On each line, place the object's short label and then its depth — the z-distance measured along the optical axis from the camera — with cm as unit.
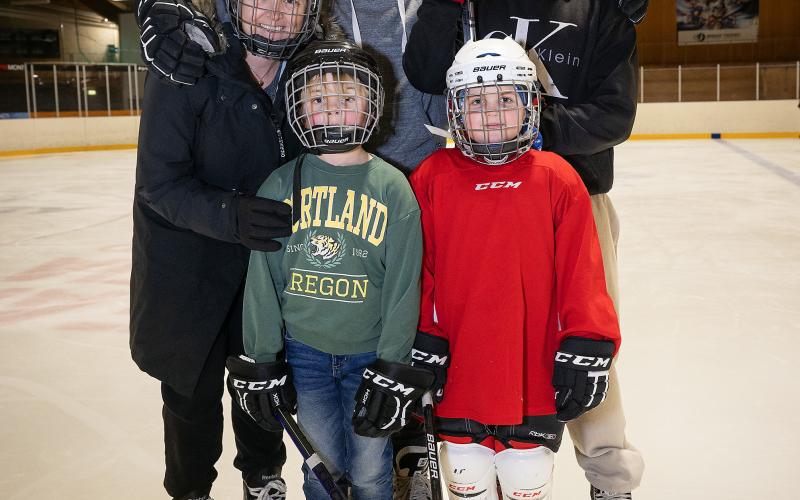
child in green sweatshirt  141
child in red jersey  144
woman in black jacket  148
